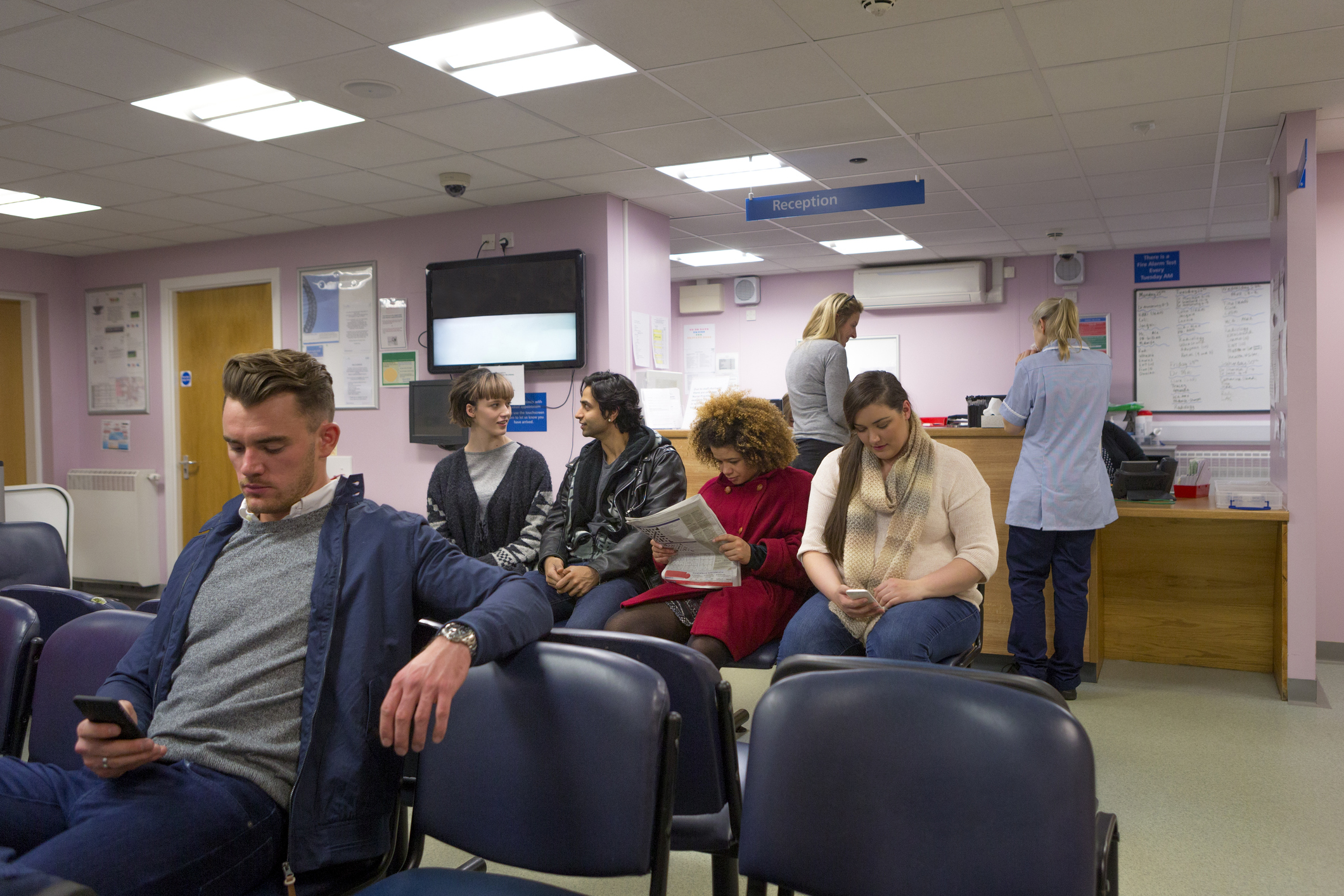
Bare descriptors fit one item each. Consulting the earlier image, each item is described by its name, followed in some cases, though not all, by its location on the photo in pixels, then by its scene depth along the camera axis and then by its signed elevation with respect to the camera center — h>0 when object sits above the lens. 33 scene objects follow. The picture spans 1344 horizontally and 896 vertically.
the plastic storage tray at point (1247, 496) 4.05 -0.40
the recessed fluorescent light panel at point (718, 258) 7.66 +1.35
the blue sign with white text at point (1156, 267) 7.46 +1.16
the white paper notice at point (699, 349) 9.21 +0.68
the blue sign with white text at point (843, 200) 4.75 +1.13
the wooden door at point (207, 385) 6.63 +0.28
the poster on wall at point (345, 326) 6.06 +0.64
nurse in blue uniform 3.85 -0.35
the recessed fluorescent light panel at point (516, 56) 3.19 +1.34
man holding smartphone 1.34 -0.42
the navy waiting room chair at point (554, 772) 1.33 -0.54
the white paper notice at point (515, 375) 5.60 +0.26
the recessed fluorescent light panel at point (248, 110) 3.75 +1.34
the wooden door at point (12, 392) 7.05 +0.26
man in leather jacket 2.99 -0.29
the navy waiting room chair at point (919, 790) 1.17 -0.51
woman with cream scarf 2.50 -0.37
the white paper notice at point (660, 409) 5.52 +0.04
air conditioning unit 7.91 +1.11
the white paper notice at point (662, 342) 5.81 +0.48
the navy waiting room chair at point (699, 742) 1.65 -0.60
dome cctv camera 4.88 +1.28
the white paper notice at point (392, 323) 5.96 +0.64
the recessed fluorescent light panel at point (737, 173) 4.86 +1.33
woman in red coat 2.64 -0.38
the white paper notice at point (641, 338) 5.58 +0.48
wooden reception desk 4.23 -0.84
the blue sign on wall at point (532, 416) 5.66 +0.01
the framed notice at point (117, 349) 6.99 +0.58
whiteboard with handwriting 7.21 +0.48
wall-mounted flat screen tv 5.40 +0.65
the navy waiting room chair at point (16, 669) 1.90 -0.51
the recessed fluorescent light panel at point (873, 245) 7.10 +1.34
